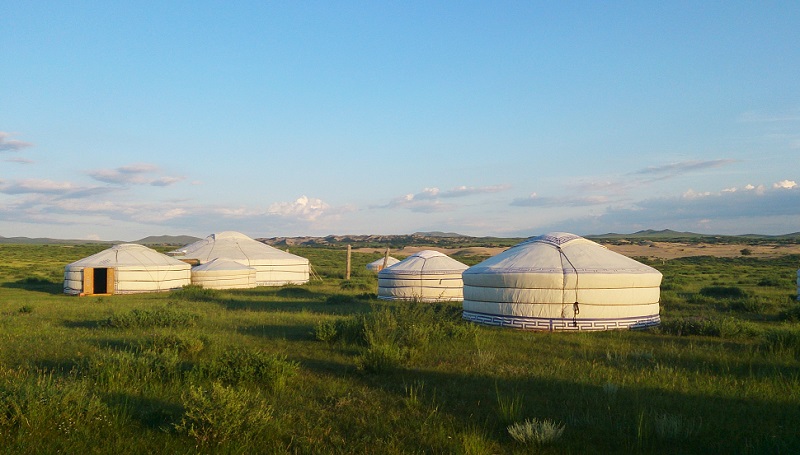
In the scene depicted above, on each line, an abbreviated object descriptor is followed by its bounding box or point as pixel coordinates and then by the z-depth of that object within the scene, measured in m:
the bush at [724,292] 18.24
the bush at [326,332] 8.94
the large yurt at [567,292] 11.12
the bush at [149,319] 10.61
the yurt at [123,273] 21.64
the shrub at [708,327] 9.49
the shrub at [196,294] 18.52
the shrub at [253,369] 6.07
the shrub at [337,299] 17.34
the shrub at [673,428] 4.46
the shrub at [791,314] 11.82
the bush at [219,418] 4.38
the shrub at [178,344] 7.77
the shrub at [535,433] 4.37
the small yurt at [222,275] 23.78
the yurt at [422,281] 18.06
